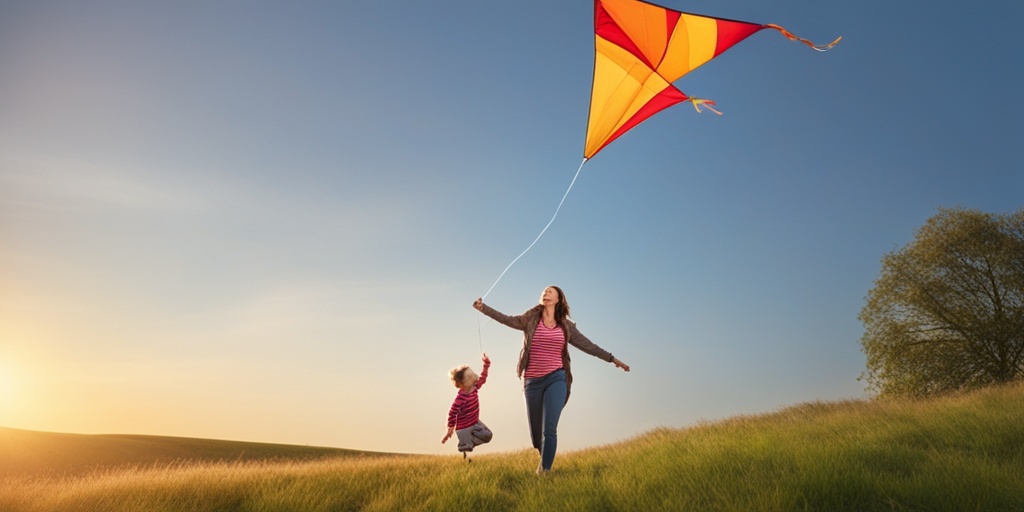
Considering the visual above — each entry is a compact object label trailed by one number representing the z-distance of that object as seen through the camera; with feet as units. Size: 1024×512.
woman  30.86
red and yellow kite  33.65
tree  72.90
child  34.19
